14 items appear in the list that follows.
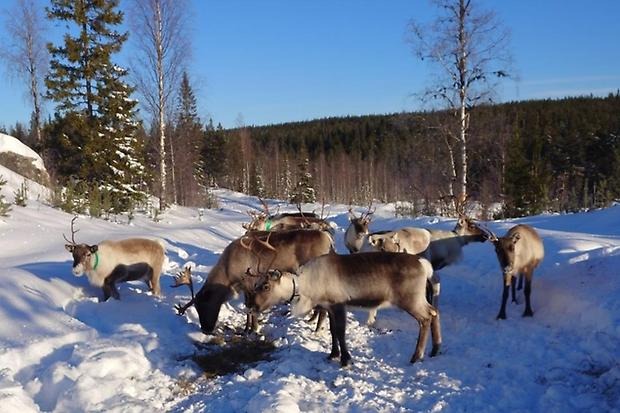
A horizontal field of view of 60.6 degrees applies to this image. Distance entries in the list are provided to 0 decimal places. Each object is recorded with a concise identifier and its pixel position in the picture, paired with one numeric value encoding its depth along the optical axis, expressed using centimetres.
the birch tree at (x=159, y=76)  2198
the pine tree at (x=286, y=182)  6011
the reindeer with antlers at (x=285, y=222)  1150
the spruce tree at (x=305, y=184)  5006
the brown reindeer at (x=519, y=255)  725
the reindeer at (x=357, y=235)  954
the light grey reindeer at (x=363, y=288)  590
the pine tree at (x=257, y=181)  5519
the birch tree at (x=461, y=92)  1683
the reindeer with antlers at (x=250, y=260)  693
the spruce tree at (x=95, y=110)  1995
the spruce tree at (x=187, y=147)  3450
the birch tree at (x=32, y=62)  2931
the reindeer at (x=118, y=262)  762
